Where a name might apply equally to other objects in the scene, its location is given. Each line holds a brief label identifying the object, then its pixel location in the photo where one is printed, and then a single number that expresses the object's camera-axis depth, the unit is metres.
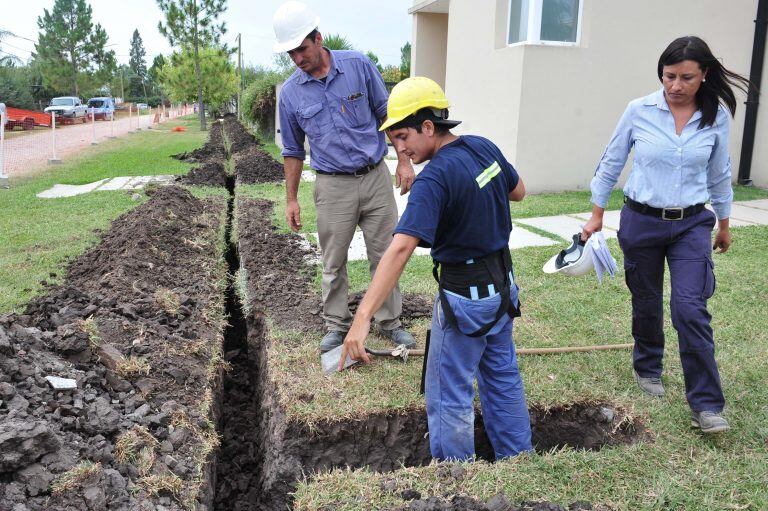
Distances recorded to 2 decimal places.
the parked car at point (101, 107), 47.38
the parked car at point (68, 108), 39.00
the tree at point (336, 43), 22.69
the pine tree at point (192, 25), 34.22
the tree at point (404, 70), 23.69
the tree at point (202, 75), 35.56
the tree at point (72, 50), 56.25
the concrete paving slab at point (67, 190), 10.67
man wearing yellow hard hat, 2.48
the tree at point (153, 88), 89.21
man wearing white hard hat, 3.94
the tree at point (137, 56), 108.38
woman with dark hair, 3.03
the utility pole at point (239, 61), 40.25
